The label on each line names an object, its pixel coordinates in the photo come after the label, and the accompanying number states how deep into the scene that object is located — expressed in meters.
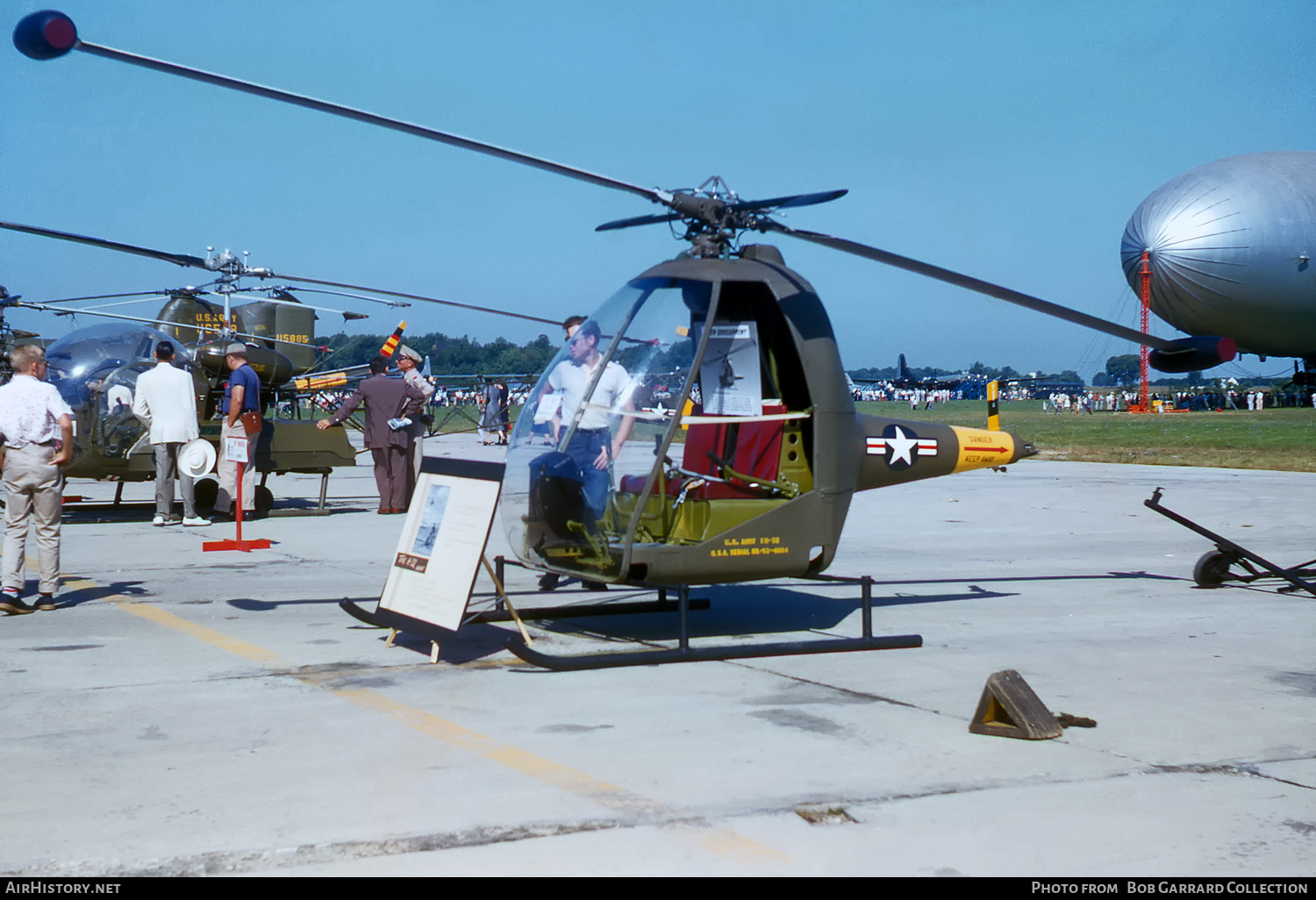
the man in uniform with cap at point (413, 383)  14.70
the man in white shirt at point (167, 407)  13.23
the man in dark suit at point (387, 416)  14.42
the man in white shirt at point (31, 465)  8.09
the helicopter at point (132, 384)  13.75
